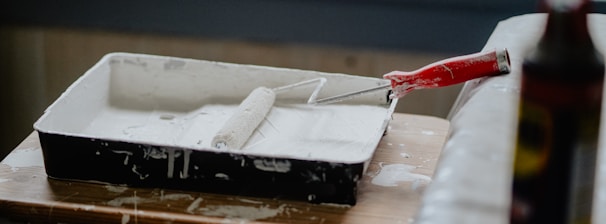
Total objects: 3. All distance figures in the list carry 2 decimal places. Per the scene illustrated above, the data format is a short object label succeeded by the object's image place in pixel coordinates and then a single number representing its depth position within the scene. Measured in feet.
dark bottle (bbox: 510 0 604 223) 2.19
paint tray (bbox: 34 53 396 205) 3.85
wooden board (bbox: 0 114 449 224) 3.81
